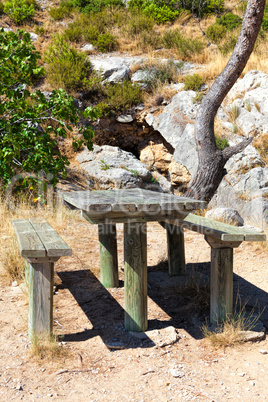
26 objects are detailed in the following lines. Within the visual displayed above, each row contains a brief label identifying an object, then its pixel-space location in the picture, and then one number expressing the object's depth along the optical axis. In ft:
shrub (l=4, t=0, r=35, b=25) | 45.27
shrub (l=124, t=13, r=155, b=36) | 42.27
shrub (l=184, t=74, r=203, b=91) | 32.20
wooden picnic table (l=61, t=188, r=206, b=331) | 8.41
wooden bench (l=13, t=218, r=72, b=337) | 8.21
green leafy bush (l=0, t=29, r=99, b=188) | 14.89
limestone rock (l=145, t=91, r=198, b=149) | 29.96
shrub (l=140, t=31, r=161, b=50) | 40.70
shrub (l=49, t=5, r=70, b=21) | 48.62
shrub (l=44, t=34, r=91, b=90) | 33.96
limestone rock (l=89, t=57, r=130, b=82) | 35.19
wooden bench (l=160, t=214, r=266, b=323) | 9.29
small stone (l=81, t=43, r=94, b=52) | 39.78
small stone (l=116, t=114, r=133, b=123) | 33.24
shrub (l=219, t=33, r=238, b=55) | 37.01
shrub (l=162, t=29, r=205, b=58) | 38.11
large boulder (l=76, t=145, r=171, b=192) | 27.30
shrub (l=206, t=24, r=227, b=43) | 41.96
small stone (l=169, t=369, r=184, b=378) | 7.71
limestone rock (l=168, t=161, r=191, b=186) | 28.22
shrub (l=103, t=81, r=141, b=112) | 32.83
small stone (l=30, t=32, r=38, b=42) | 43.25
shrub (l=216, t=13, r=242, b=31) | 43.09
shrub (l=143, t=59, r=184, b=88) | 34.88
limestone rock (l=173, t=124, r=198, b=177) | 27.40
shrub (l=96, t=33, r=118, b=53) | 39.60
